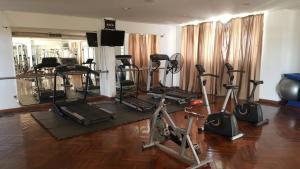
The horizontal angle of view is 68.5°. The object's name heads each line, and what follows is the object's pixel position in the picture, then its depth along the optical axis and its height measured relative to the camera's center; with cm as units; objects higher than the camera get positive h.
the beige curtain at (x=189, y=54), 724 +15
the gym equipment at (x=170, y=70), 580 -49
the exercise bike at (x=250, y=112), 405 -100
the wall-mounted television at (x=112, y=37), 615 +58
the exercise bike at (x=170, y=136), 253 -100
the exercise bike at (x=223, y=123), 341 -102
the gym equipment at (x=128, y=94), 511 -102
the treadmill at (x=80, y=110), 413 -107
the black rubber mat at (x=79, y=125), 375 -122
